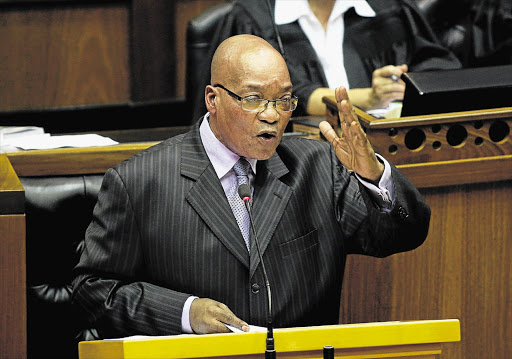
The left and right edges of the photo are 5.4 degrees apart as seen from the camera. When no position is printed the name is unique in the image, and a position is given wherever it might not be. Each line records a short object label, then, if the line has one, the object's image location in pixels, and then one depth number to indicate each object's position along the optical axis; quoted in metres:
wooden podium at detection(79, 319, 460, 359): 9.61
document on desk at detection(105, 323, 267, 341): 9.82
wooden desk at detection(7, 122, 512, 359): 10.39
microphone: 9.61
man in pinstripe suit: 9.98
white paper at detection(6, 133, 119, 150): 10.48
